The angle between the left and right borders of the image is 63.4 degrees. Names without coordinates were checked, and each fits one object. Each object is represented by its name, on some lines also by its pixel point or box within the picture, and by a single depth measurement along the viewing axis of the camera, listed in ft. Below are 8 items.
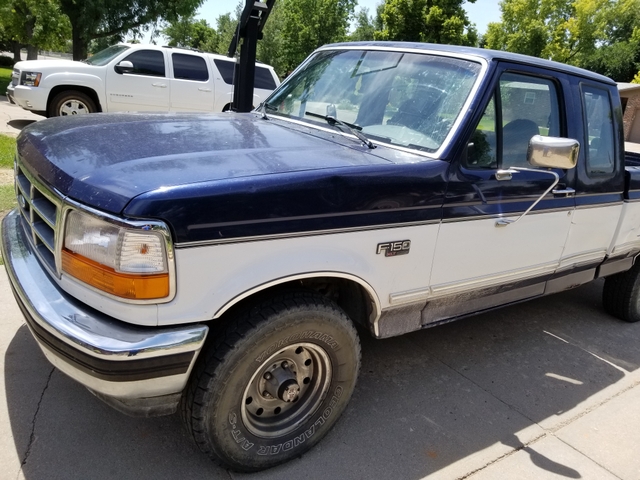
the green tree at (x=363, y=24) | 196.17
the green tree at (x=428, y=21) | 98.12
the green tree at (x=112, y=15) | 57.82
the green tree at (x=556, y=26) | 124.16
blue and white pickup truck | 6.60
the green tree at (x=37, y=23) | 64.18
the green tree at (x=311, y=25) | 119.96
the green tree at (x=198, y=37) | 171.22
